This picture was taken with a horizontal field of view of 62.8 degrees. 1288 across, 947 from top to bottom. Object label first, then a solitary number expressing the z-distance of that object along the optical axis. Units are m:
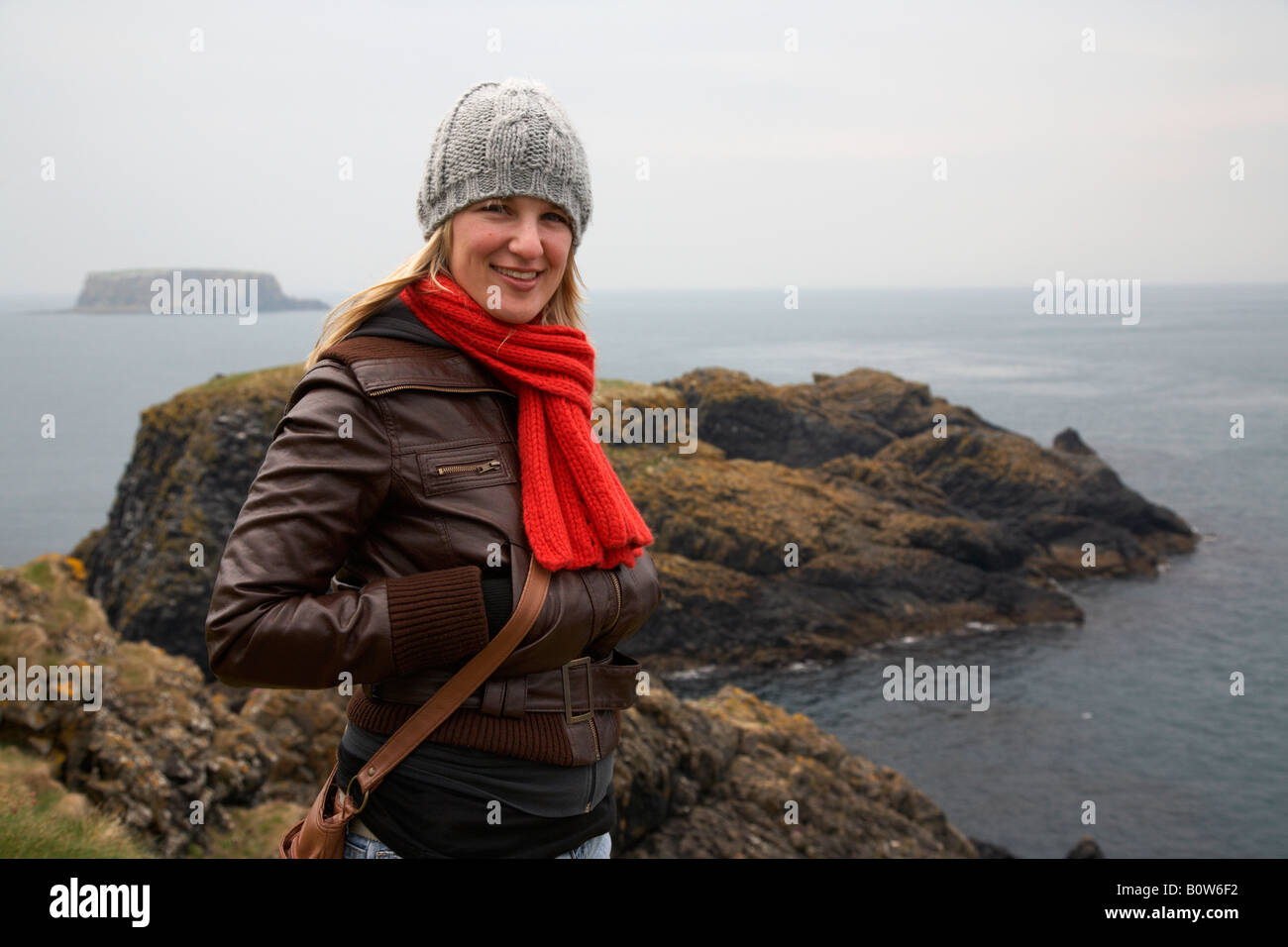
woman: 2.36
